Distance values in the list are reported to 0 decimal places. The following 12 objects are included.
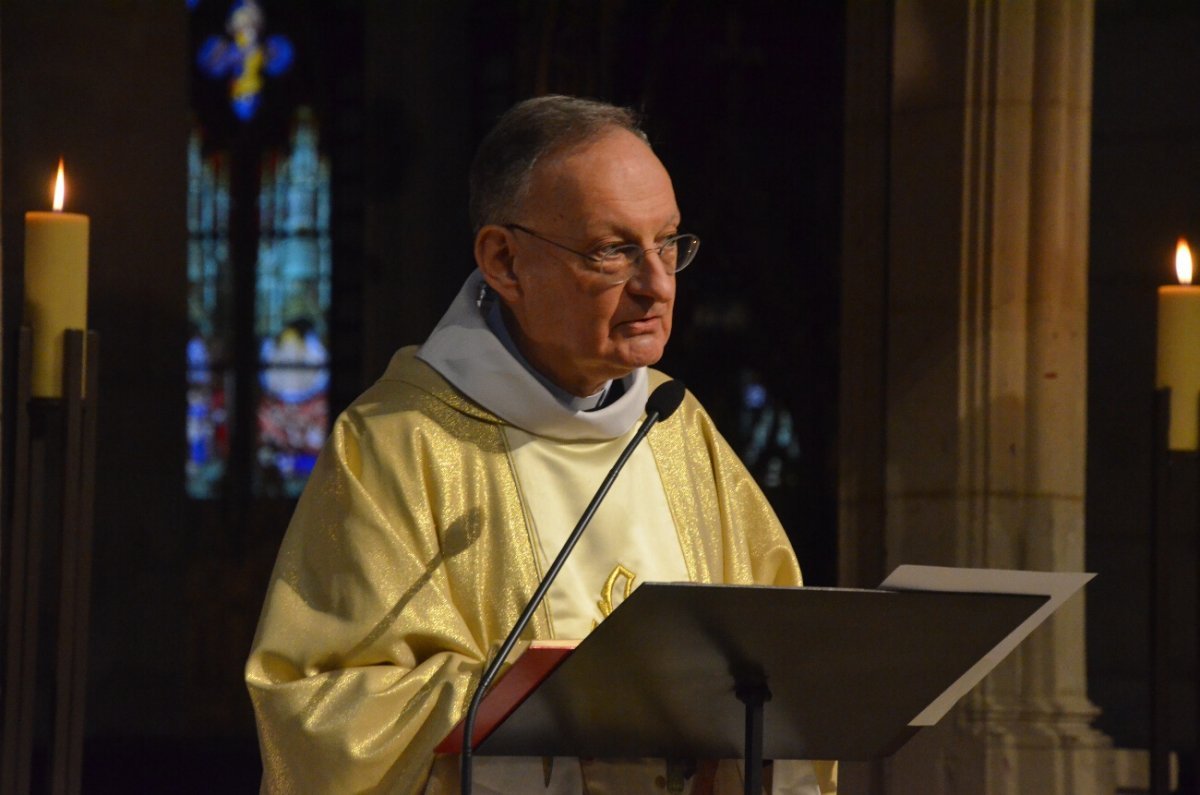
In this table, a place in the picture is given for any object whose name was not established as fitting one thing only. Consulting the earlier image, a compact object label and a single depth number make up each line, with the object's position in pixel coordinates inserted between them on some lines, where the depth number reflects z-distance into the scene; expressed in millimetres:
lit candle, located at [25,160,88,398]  7496
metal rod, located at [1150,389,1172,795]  8133
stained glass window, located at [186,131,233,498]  21891
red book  4879
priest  5578
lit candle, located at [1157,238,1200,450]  8562
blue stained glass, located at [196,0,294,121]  21734
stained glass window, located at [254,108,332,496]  21891
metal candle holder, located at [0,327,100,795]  7258
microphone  4863
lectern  4734
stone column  10766
